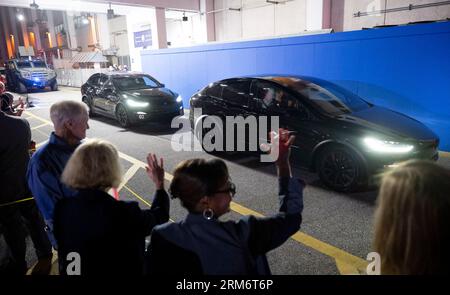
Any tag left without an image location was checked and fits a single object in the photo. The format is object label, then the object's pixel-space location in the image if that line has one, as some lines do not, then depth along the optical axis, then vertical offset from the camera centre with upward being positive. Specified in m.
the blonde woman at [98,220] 1.64 -0.76
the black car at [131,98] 9.07 -1.00
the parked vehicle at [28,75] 21.19 -0.59
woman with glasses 1.38 -0.73
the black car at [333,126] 4.32 -0.99
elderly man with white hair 2.26 -0.61
